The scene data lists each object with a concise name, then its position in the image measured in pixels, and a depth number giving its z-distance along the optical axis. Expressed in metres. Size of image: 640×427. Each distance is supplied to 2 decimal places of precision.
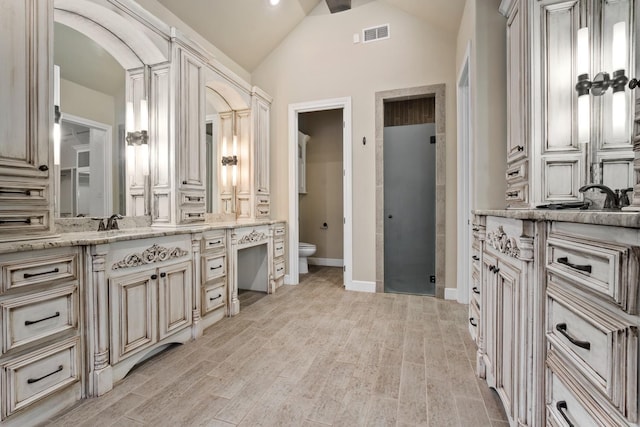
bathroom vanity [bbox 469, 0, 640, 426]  0.66
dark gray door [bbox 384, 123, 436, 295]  3.41
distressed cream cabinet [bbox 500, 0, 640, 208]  1.52
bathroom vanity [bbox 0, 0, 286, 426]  1.39
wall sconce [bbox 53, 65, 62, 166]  1.95
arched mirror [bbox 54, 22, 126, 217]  2.00
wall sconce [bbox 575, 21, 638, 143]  1.36
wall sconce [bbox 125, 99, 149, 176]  2.39
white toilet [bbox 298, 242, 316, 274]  4.32
